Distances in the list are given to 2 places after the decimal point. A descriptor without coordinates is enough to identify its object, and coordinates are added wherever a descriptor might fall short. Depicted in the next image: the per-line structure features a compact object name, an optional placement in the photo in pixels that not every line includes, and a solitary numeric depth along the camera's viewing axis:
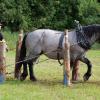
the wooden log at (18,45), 14.06
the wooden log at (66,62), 12.28
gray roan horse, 13.02
